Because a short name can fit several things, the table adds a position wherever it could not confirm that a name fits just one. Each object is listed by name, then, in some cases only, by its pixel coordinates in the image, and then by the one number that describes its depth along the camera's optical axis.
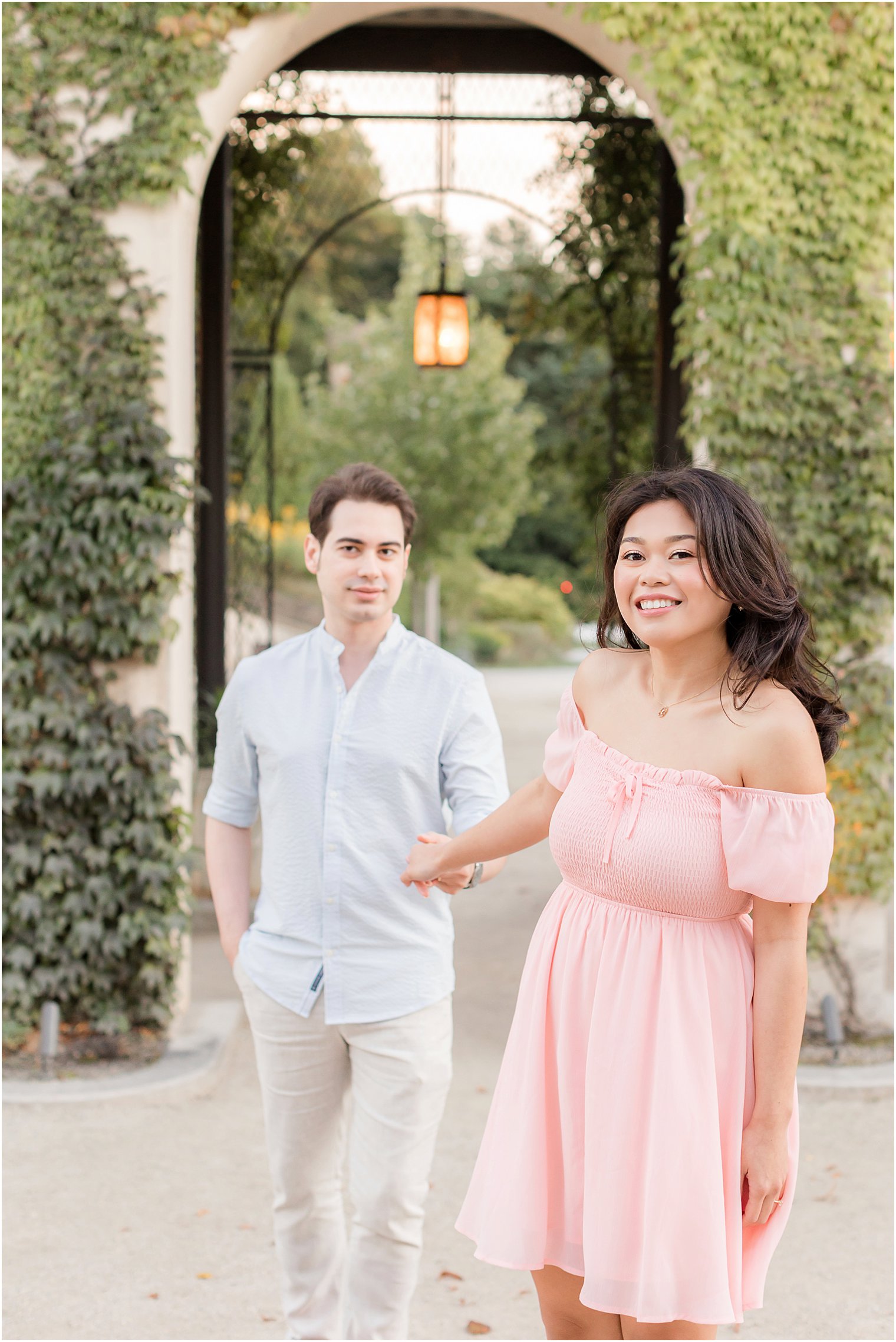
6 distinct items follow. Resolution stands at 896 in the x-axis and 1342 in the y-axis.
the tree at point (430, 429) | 17.92
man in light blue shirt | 2.41
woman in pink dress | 1.75
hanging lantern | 7.62
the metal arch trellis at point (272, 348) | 7.29
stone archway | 4.77
